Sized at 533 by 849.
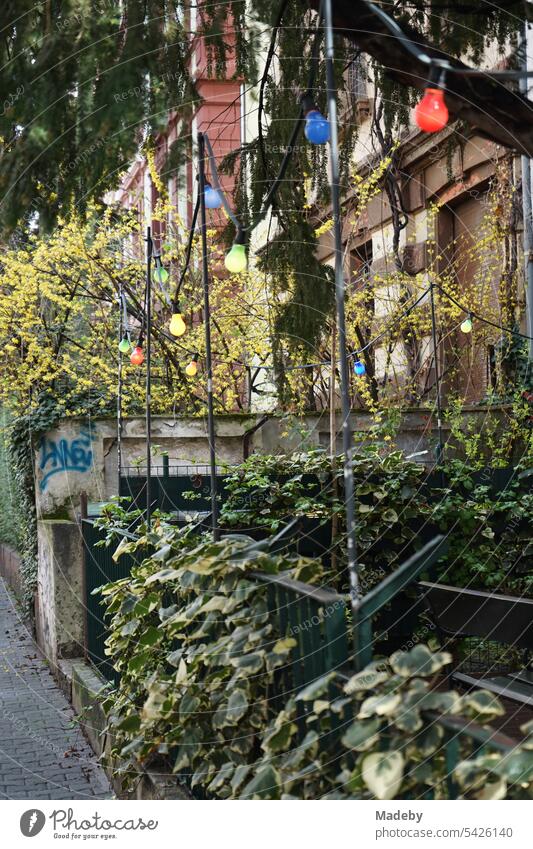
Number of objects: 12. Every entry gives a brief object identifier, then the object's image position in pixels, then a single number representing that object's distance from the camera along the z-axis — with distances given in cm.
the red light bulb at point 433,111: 238
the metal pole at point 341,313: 280
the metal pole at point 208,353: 389
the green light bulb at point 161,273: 485
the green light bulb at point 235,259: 327
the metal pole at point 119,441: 704
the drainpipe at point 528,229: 859
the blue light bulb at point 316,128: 292
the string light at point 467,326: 777
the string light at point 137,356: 602
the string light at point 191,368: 704
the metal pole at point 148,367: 477
